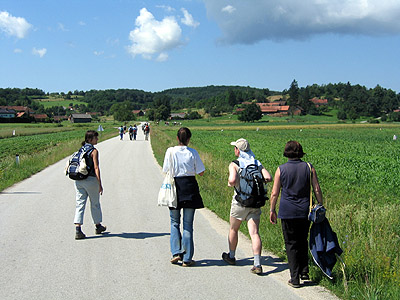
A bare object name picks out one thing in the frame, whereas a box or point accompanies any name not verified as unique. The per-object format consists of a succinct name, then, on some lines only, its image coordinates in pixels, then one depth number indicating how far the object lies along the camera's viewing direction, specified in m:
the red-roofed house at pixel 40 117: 118.16
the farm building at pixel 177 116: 167.07
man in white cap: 5.21
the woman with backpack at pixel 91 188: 6.95
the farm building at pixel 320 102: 169.95
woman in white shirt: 5.51
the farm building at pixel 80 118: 142.00
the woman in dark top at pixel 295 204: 4.80
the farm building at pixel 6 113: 121.06
